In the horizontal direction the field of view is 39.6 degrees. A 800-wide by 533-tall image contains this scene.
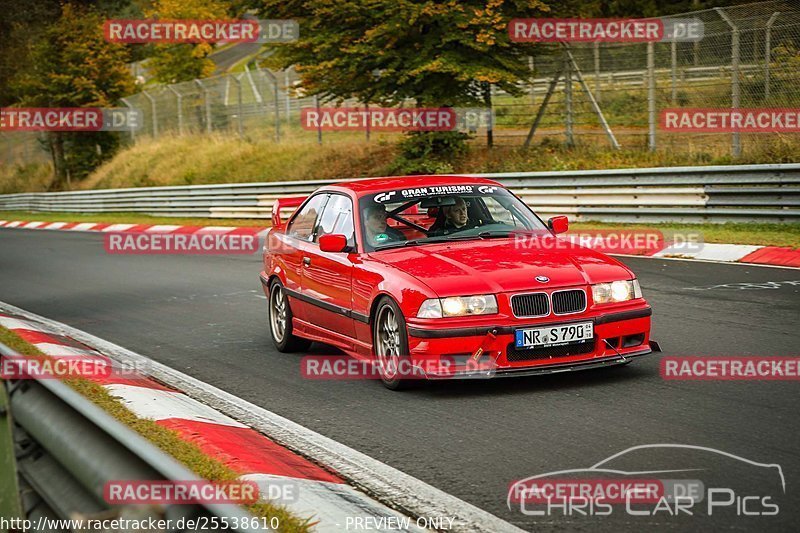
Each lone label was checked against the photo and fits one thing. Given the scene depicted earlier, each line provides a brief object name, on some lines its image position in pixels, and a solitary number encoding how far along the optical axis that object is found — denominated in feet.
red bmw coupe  23.67
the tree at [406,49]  73.36
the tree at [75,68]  151.23
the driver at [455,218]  28.50
